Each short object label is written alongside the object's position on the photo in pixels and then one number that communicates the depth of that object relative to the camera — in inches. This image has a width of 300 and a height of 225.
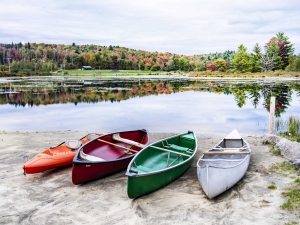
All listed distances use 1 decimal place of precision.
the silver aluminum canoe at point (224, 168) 182.2
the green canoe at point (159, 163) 182.7
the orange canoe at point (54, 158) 216.9
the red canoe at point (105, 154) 203.8
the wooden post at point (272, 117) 323.0
